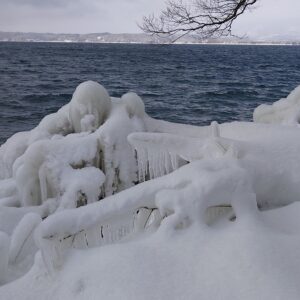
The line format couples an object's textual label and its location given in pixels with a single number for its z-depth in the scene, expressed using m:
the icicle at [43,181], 5.25
